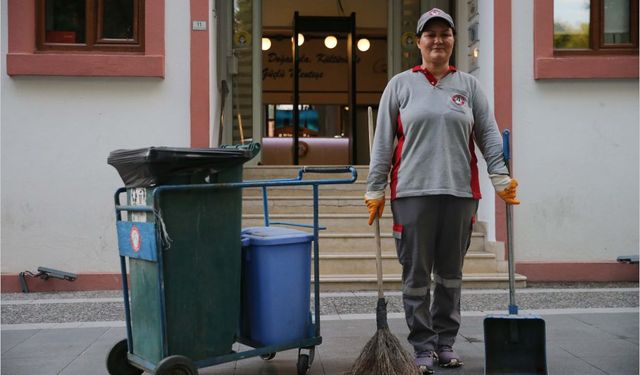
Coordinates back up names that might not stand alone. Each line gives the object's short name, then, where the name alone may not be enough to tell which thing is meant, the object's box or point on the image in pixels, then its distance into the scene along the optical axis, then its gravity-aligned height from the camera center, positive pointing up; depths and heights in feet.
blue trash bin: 13.60 -2.00
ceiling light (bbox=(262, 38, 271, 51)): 58.54 +11.21
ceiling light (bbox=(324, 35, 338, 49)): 56.79 +11.01
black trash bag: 12.15 +0.34
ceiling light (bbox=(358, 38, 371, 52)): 59.72 +11.29
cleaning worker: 14.08 +0.11
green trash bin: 12.25 -1.22
